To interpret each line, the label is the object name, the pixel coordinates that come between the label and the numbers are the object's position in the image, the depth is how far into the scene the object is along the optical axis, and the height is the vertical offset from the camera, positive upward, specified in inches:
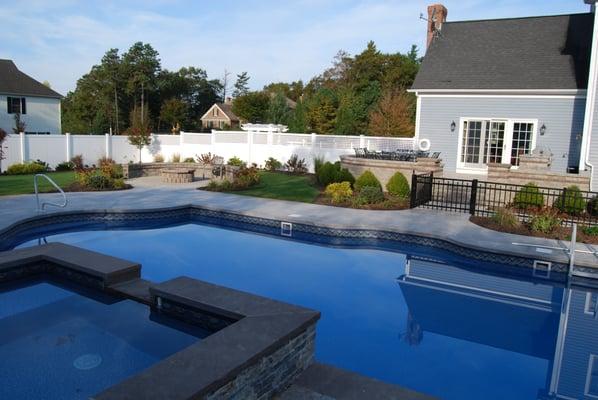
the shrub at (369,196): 546.3 -52.8
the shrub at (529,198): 484.4 -41.9
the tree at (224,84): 2832.2 +373.6
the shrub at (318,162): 692.5 -21.8
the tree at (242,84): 2977.4 +397.1
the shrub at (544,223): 421.4 -58.7
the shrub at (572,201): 465.7 -42.2
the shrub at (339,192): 565.9 -51.7
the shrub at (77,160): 843.1 -38.5
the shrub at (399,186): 576.7 -41.9
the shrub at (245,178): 660.7 -46.3
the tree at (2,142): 724.5 -9.9
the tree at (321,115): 1262.3 +92.9
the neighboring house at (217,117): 2363.4 +141.5
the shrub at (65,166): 843.1 -50.0
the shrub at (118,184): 630.5 -59.4
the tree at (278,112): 1553.9 +118.4
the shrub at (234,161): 850.8 -29.6
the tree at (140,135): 929.5 +12.7
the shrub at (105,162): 697.6 -34.9
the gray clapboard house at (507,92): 656.4 +94.5
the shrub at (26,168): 770.8 -52.8
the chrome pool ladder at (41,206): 446.9 -68.8
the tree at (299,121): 1265.1 +74.1
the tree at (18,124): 1000.1 +31.0
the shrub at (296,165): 847.7 -31.5
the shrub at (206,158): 837.4 -26.4
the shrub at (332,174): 633.0 -34.3
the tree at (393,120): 1003.3 +68.2
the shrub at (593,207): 468.8 -47.3
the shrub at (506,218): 440.8 -59.3
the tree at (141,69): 2063.2 +326.5
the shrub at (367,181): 581.6 -37.9
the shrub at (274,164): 882.8 -32.3
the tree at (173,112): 1947.6 +128.0
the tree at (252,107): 1811.0 +151.3
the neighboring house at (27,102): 1255.3 +96.9
